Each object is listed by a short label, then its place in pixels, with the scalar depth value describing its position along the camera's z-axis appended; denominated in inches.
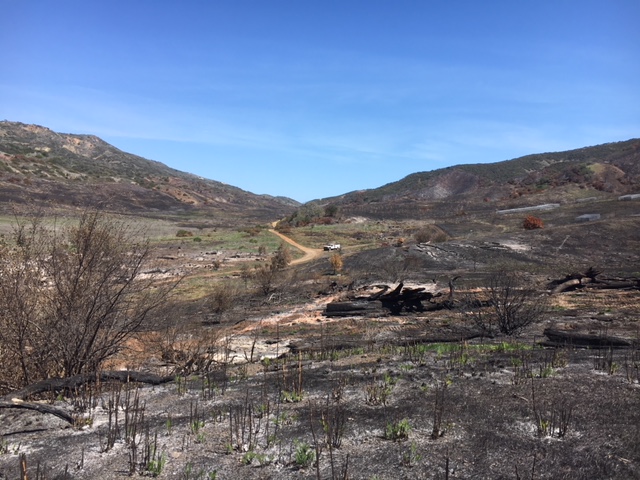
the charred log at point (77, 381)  294.2
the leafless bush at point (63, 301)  322.0
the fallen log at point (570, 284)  797.2
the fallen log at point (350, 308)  725.9
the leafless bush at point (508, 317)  515.2
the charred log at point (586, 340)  391.9
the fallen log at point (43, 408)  259.3
